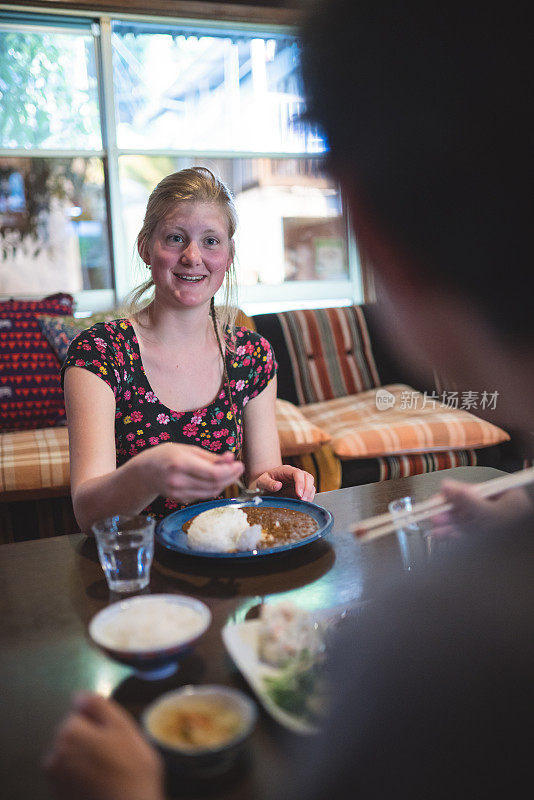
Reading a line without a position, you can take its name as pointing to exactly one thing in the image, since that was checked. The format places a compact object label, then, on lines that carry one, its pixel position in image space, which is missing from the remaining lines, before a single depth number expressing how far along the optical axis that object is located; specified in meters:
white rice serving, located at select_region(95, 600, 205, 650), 0.63
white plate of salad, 0.48
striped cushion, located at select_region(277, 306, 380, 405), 3.14
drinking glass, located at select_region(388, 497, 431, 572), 0.60
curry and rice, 0.96
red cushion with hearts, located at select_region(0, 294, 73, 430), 2.58
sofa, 2.20
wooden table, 0.54
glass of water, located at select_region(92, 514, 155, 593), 0.87
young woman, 1.30
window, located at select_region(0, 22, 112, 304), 3.16
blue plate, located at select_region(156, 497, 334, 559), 0.95
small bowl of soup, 0.46
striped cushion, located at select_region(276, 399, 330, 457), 2.37
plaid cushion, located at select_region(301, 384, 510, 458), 2.39
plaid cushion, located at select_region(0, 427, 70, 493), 2.12
